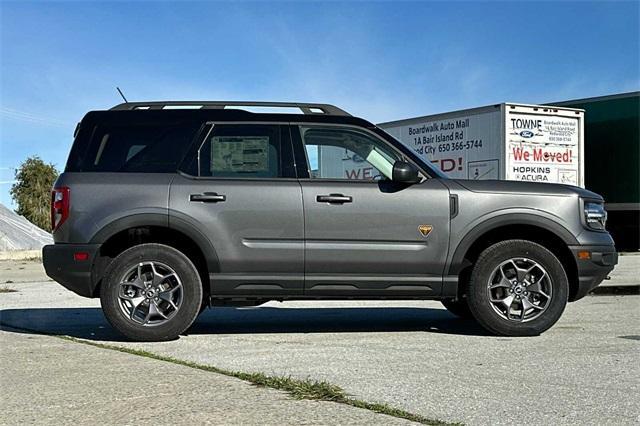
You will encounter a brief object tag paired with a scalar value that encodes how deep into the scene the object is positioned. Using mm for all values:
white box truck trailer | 17844
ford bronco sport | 6281
